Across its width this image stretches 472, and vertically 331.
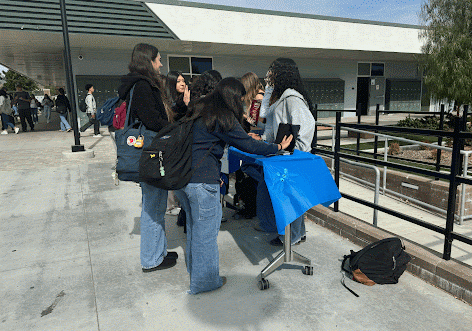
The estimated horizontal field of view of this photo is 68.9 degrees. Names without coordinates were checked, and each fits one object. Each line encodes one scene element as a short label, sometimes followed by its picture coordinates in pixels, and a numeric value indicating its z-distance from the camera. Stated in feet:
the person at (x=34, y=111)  73.99
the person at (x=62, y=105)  46.34
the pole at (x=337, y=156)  13.56
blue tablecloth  8.47
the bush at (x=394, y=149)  31.91
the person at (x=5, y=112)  45.24
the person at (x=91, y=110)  41.14
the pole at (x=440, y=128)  22.52
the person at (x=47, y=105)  70.64
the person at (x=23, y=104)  46.61
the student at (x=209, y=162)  8.24
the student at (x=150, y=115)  9.52
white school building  40.52
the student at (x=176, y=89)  14.17
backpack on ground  9.33
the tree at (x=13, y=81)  207.98
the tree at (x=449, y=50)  44.80
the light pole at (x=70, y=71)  26.94
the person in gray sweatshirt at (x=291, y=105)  10.64
